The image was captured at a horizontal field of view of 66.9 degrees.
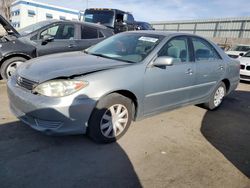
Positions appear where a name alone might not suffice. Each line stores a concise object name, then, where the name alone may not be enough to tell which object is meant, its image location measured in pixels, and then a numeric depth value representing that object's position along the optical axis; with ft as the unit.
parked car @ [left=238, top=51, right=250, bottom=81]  22.71
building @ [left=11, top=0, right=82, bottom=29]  89.93
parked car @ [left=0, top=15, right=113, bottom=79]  14.83
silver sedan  7.69
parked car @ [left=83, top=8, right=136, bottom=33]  29.71
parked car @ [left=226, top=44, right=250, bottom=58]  28.22
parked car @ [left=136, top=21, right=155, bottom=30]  37.44
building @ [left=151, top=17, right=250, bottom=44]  67.39
